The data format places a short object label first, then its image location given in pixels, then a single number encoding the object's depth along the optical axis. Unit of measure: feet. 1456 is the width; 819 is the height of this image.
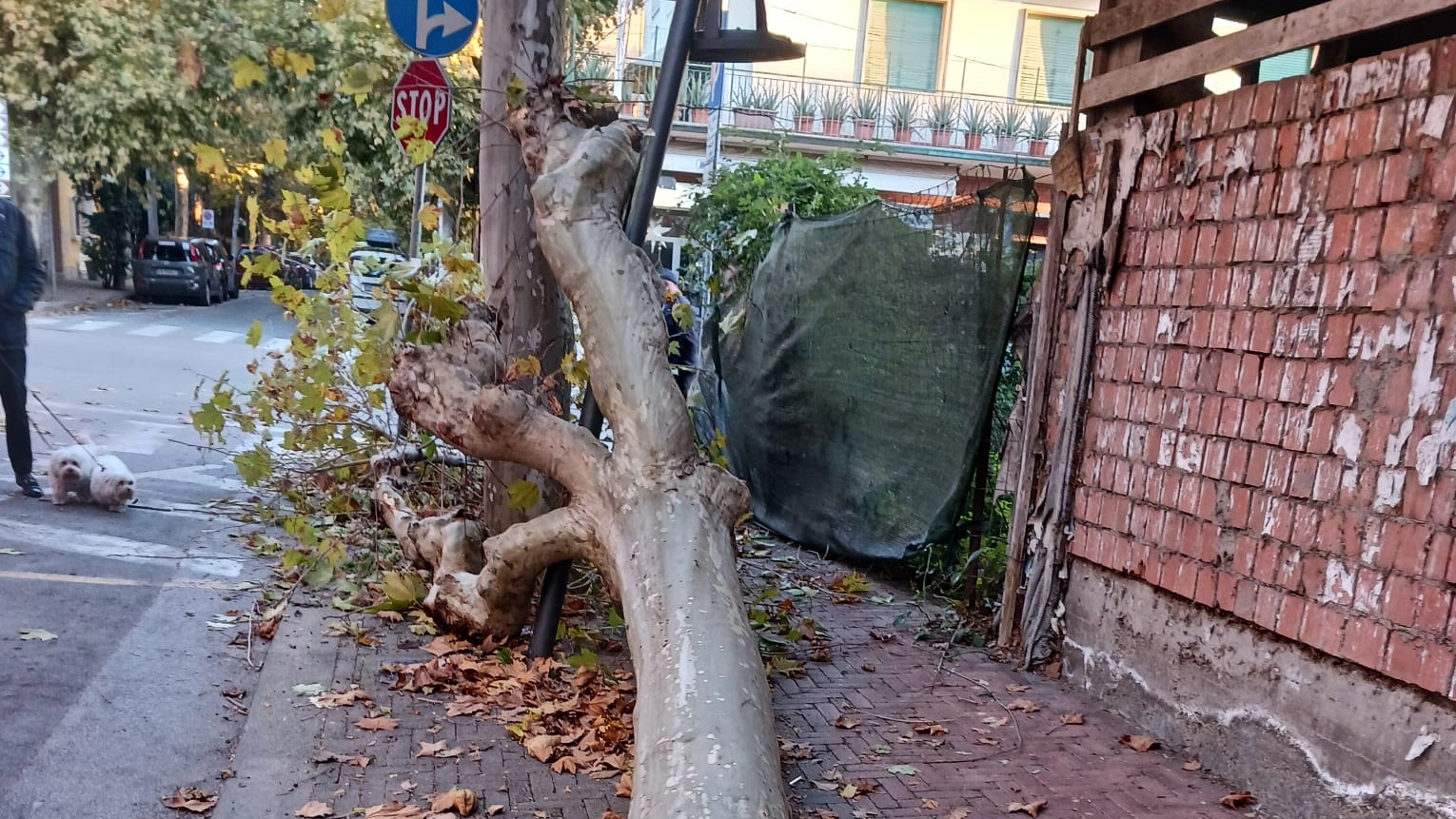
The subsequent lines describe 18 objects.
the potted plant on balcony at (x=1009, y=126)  66.64
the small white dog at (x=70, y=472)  20.77
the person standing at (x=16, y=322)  21.29
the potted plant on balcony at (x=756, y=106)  65.51
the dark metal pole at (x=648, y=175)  14.21
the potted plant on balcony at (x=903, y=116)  66.80
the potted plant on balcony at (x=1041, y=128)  66.95
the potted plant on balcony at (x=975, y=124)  66.90
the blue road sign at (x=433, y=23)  20.80
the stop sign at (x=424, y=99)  23.63
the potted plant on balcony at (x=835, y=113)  66.13
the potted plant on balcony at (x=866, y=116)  66.39
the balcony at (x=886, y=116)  66.08
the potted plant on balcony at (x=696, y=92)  65.00
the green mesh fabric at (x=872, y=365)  17.02
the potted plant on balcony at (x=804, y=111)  66.33
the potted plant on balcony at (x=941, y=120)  66.95
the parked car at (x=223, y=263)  94.79
